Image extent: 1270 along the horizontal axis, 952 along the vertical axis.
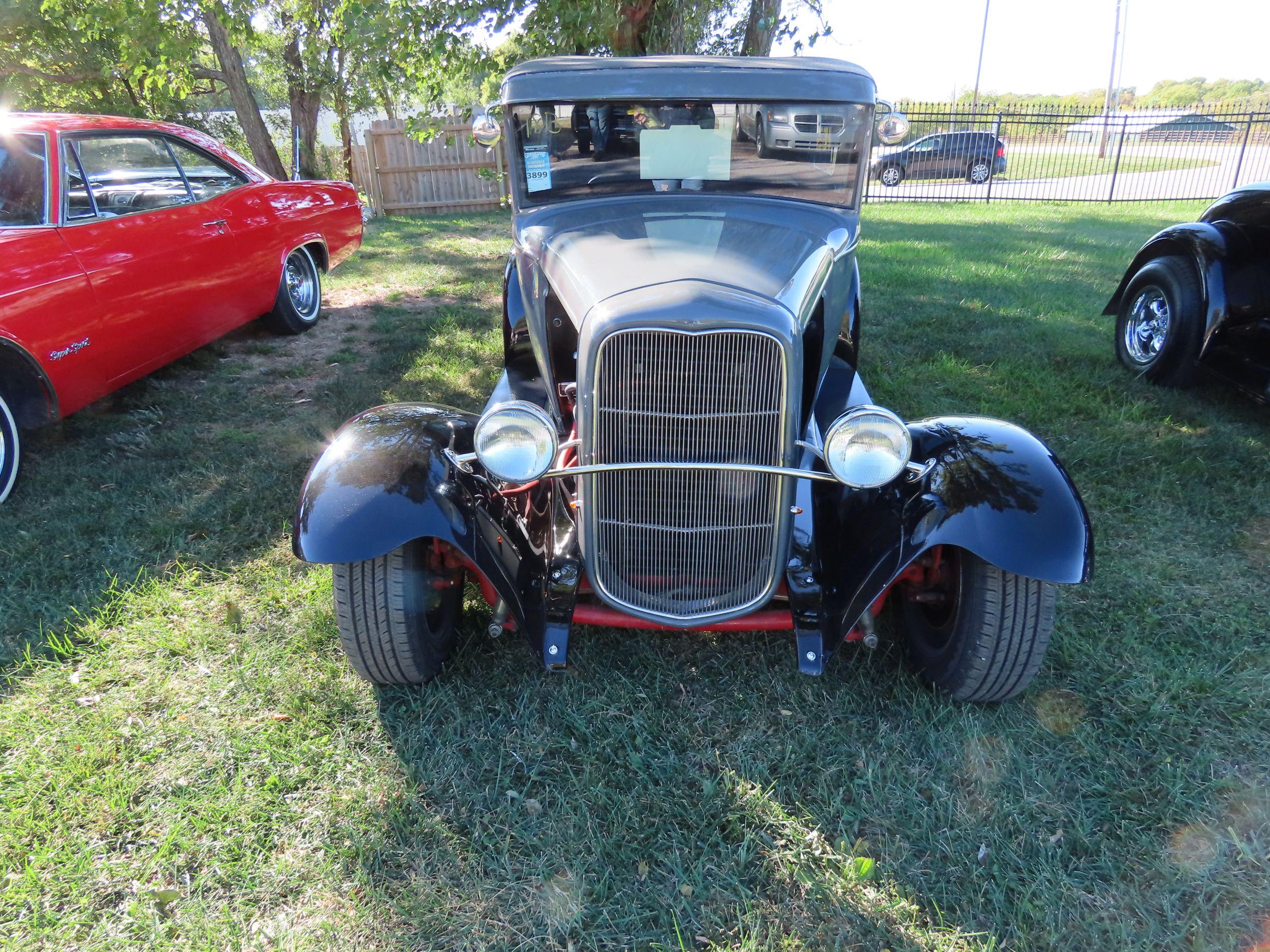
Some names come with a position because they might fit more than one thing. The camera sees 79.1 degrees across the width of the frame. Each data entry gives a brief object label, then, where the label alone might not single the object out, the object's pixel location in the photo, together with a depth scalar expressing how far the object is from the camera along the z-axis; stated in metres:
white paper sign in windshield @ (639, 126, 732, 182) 3.12
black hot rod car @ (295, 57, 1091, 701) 2.16
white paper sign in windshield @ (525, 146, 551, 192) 3.30
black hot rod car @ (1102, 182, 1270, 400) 4.35
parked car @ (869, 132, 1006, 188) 17.05
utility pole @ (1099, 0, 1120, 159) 15.38
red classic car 3.82
